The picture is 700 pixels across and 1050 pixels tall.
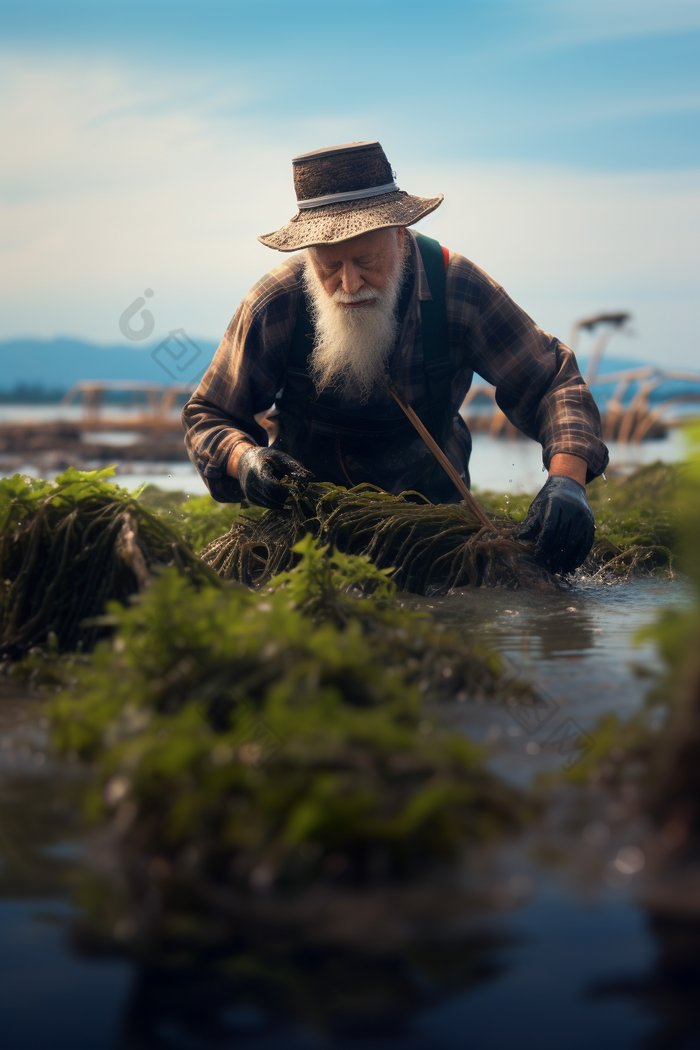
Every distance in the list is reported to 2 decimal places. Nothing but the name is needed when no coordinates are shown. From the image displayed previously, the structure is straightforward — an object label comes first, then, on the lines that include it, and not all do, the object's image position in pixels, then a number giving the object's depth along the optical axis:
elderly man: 4.95
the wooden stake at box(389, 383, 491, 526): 4.75
